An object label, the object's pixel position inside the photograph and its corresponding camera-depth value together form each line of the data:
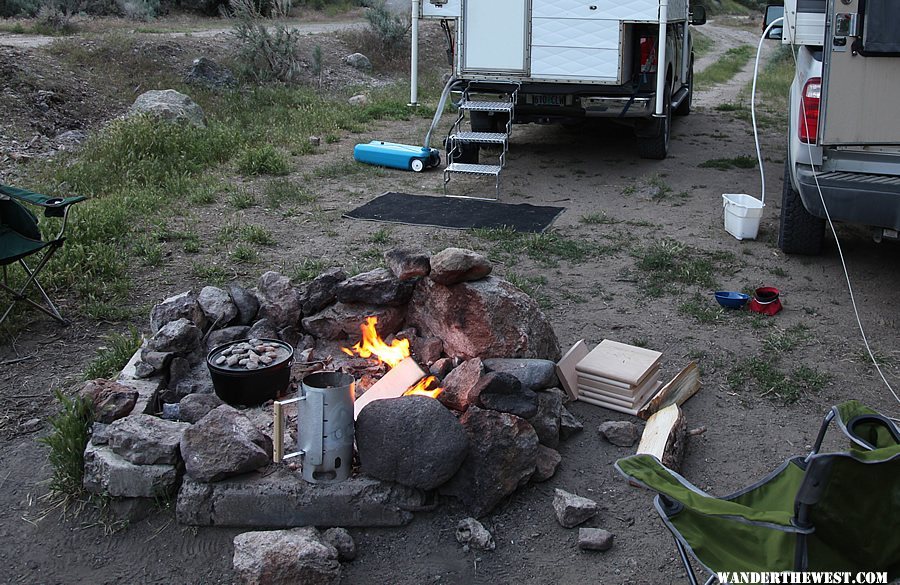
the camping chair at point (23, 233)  5.07
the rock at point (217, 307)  4.47
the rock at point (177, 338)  4.16
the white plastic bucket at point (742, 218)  6.82
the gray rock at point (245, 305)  4.55
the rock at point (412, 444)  3.37
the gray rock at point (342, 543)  3.22
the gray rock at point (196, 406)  3.83
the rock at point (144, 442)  3.48
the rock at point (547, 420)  3.80
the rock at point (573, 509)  3.38
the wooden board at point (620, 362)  4.24
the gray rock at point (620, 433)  3.95
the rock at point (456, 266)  4.13
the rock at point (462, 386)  3.69
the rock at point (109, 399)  3.72
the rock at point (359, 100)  12.98
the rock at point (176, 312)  4.38
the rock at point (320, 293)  4.54
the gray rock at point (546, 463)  3.66
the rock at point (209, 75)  13.25
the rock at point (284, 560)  2.98
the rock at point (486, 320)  4.16
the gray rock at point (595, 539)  3.25
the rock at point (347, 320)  4.41
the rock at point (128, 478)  3.45
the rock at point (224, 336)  4.37
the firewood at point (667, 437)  3.67
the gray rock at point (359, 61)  16.91
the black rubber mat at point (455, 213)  7.34
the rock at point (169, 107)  10.41
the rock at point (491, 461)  3.44
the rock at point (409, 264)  4.29
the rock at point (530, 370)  3.94
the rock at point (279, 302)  4.51
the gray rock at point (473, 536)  3.29
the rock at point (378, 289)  4.37
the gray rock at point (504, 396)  3.66
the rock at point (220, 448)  3.38
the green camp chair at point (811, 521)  2.23
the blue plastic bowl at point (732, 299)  5.47
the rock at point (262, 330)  4.43
